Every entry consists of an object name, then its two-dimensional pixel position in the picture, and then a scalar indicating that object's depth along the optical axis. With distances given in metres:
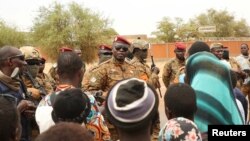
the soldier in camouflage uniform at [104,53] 7.81
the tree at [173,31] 53.00
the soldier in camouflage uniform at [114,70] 5.40
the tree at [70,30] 21.80
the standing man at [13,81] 4.07
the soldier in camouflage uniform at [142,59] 6.43
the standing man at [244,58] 9.95
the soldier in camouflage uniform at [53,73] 7.86
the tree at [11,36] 34.09
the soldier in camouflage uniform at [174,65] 8.27
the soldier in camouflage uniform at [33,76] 4.63
